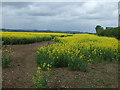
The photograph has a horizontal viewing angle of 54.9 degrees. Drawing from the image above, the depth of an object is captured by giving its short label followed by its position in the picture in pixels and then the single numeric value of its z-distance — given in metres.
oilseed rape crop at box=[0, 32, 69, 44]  11.30
